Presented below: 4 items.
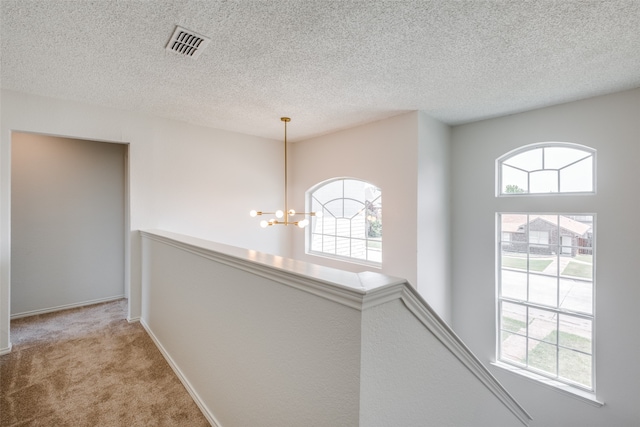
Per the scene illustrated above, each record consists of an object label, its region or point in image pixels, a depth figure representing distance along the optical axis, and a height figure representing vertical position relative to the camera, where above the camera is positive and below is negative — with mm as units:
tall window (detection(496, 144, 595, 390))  3020 -699
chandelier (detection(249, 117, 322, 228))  3387 -20
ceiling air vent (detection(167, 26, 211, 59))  1955 +1241
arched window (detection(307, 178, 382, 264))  4258 -143
